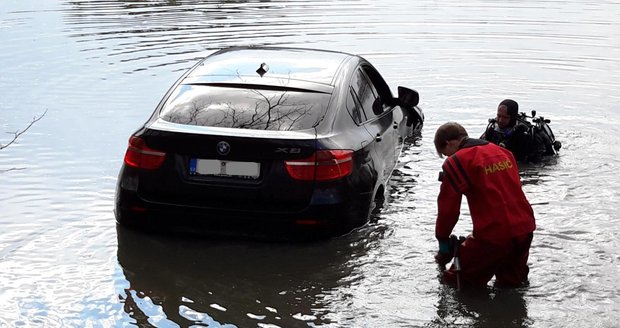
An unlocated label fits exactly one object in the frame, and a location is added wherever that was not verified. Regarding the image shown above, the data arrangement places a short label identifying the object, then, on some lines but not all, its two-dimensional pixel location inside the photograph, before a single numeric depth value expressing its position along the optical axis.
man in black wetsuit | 10.90
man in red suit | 6.50
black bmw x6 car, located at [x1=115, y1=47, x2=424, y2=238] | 7.35
